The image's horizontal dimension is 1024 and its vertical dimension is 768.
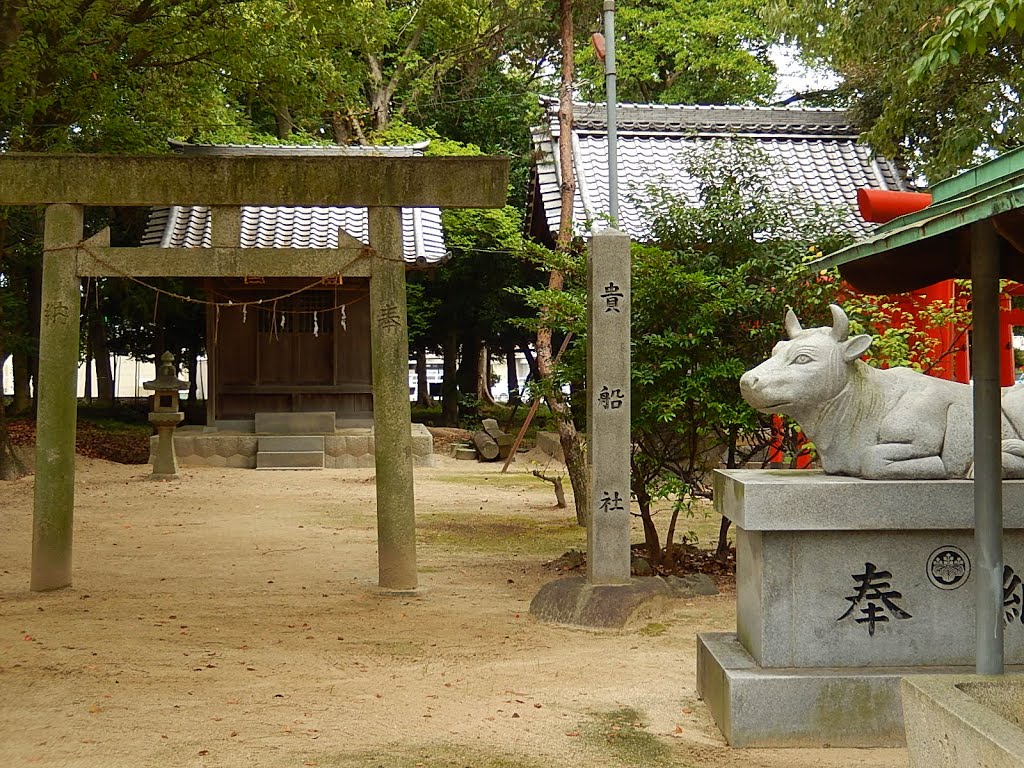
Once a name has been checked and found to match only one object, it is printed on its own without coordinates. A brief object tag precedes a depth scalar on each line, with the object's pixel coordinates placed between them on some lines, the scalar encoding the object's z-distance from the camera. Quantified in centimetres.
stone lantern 1755
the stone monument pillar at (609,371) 816
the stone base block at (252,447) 1970
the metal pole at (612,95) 1262
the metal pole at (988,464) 421
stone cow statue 538
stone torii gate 874
